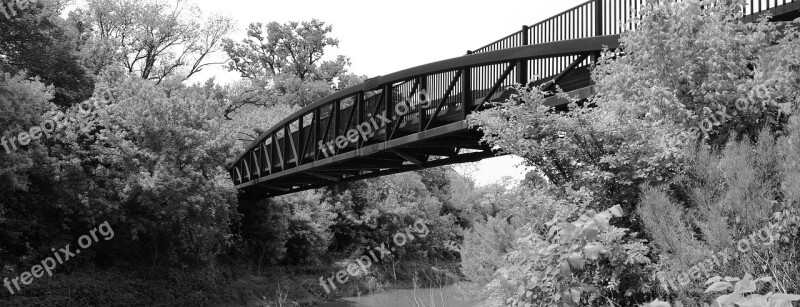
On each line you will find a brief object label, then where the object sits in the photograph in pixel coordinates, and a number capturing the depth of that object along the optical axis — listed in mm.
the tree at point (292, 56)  53312
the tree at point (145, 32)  38250
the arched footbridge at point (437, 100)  11867
